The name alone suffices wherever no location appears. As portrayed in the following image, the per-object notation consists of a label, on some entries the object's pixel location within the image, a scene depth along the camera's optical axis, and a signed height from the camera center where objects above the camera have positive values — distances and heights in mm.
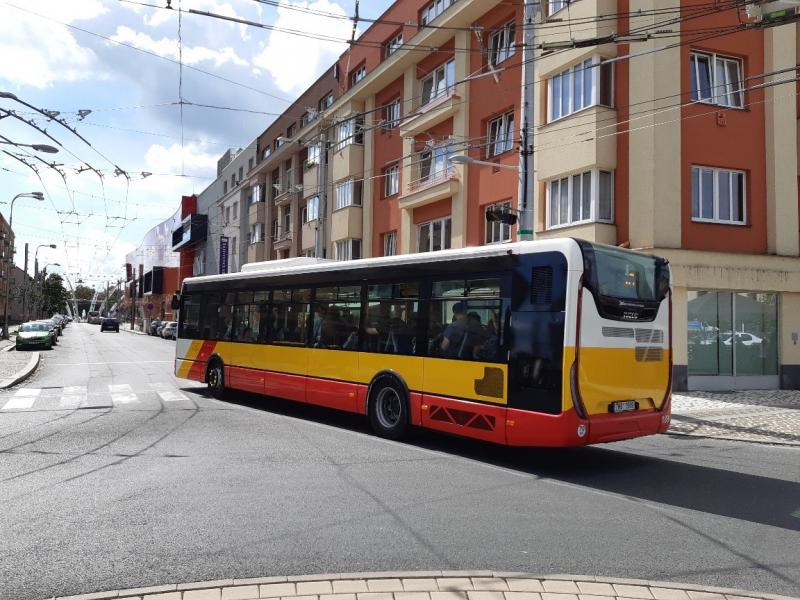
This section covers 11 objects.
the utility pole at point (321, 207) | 26219 +4845
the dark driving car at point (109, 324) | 70875 -426
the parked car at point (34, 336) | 32094 -858
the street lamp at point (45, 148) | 13828 +3663
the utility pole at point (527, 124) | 13602 +4345
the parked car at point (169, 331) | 51125 -775
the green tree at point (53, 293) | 90875 +3765
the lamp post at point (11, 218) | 25203 +4814
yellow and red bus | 7359 -193
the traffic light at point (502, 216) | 13633 +2344
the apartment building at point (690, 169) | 16531 +4295
